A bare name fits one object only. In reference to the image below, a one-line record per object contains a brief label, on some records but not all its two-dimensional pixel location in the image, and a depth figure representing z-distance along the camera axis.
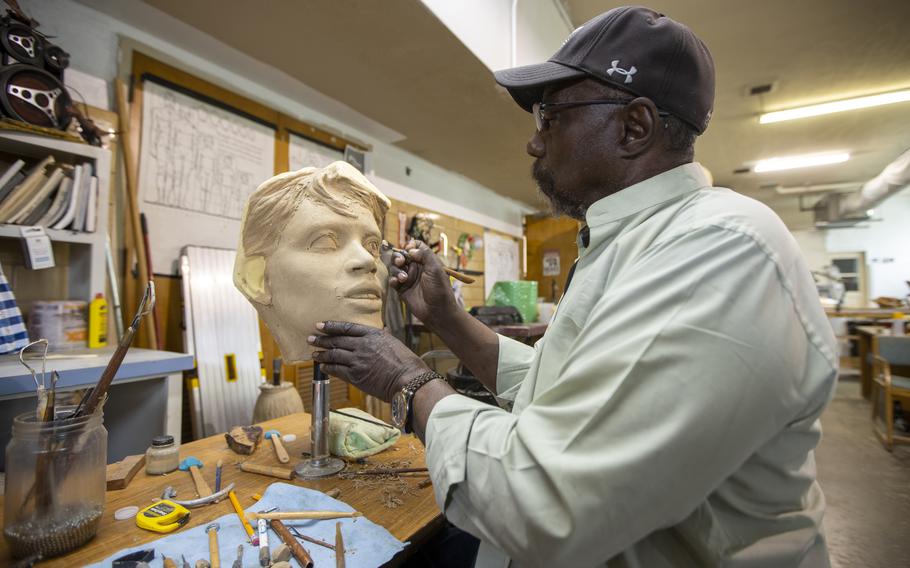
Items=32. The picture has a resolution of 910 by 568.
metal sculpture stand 1.39
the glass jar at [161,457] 1.36
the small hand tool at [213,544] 0.91
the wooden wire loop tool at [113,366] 1.04
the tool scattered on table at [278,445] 1.48
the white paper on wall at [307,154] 3.71
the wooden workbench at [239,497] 1.02
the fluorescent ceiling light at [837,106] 4.44
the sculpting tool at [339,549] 0.91
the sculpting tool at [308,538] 0.99
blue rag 0.94
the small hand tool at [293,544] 0.91
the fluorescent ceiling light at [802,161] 6.36
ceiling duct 5.60
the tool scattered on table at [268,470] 1.36
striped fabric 1.89
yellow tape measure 1.06
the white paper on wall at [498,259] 6.66
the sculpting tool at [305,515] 1.07
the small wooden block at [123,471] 1.26
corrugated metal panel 2.76
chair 4.33
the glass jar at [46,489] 0.94
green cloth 1.53
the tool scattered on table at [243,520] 1.01
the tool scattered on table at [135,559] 0.87
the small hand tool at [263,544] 0.92
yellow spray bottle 2.24
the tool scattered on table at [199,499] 1.16
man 0.61
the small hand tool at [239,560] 0.89
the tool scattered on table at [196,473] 1.23
